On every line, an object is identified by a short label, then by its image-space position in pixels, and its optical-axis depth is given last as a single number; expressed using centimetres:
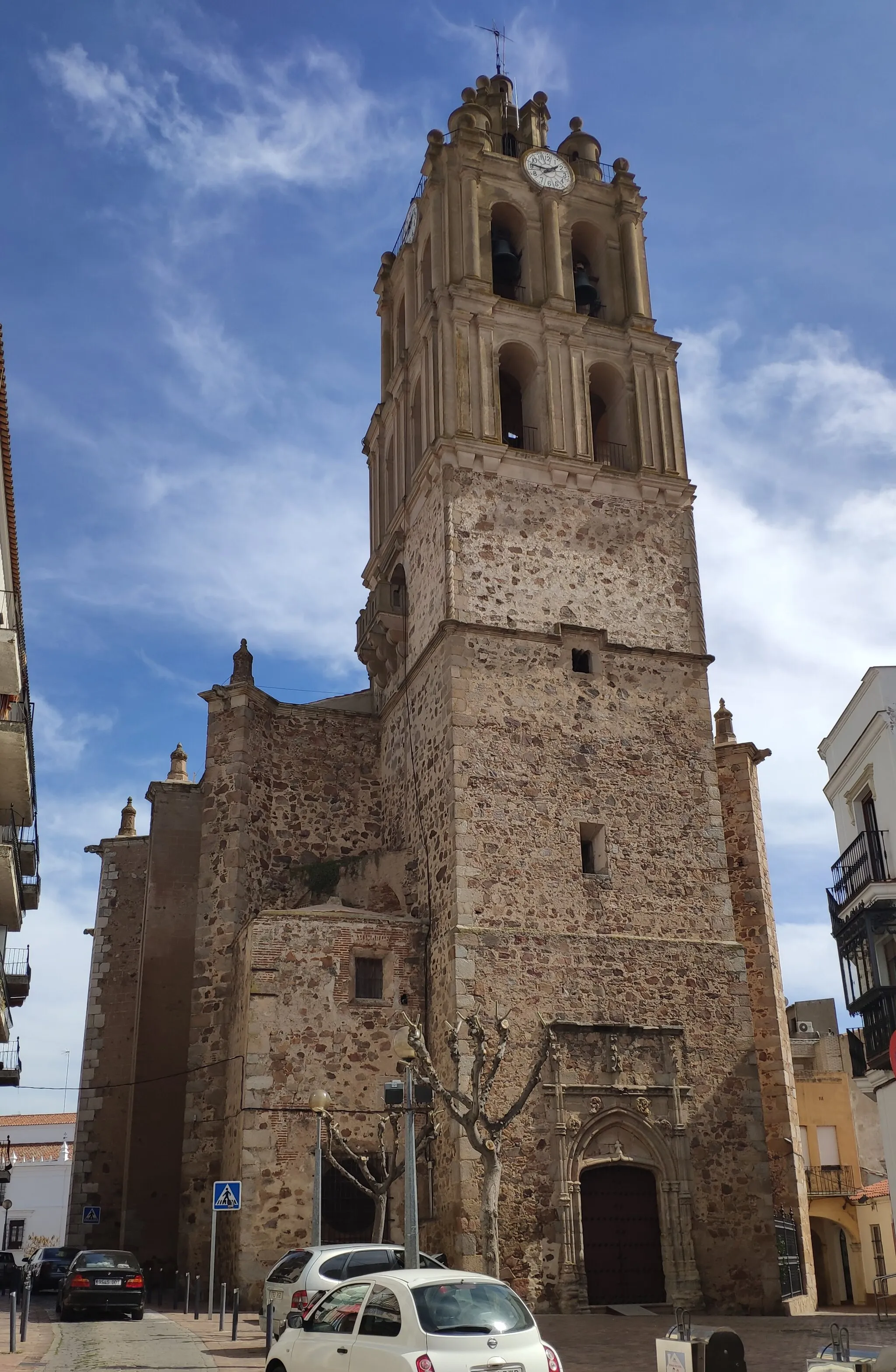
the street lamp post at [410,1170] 1295
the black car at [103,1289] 1861
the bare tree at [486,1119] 1670
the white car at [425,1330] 877
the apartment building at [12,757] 1873
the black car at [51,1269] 2583
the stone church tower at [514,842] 2050
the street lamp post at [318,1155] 1706
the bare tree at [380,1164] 1878
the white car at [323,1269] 1362
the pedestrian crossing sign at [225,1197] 1731
